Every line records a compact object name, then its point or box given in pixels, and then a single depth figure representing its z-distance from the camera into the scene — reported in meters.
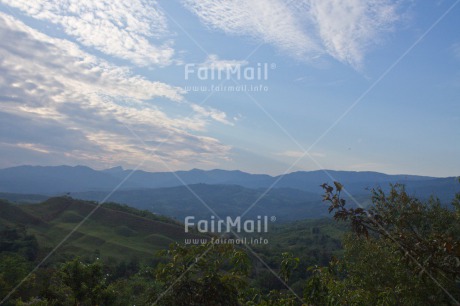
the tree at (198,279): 5.78
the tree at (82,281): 13.61
